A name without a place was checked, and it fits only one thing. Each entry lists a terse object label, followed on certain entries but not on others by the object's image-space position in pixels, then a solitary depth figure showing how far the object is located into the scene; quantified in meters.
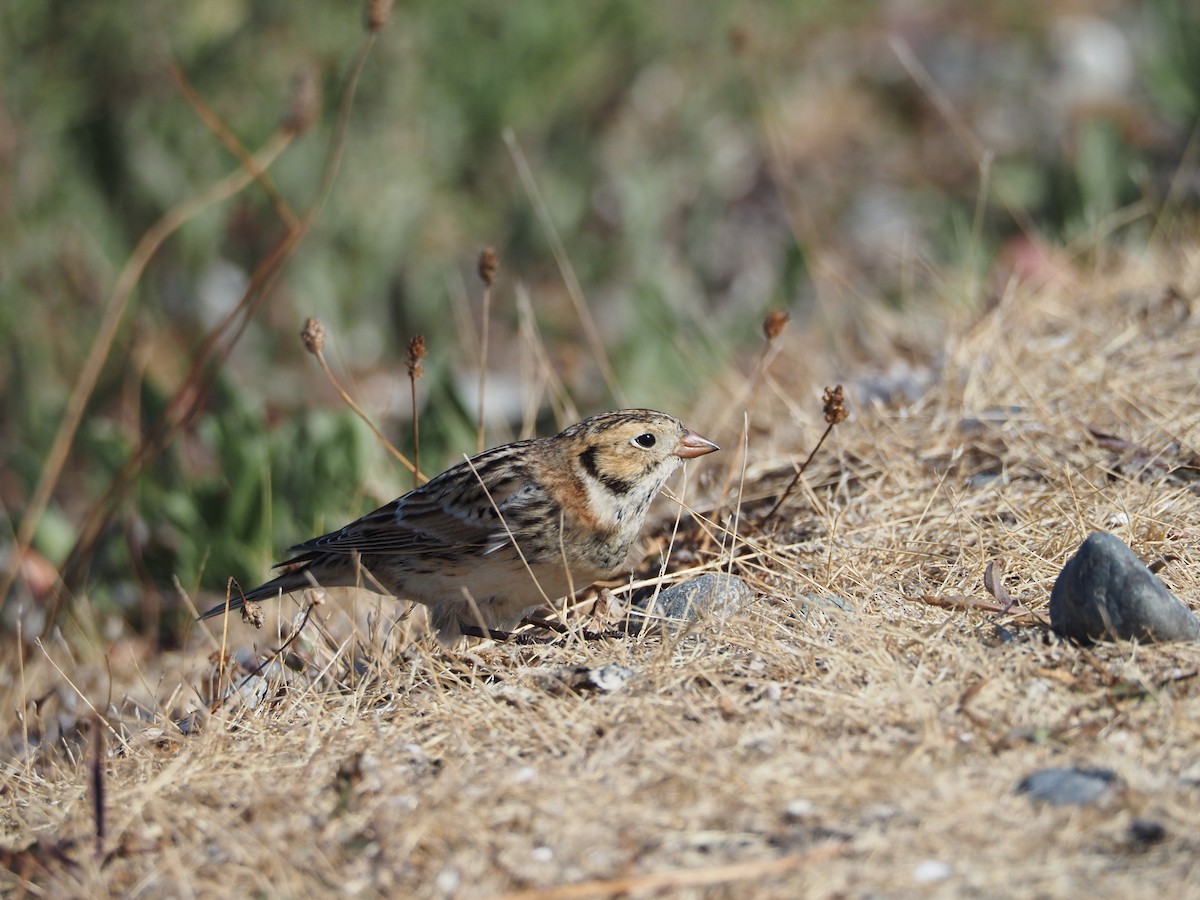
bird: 8.22
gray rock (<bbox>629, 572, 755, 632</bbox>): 7.45
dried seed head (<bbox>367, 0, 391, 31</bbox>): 8.87
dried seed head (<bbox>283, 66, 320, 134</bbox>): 9.27
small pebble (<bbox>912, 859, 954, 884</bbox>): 5.11
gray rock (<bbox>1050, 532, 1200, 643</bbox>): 6.37
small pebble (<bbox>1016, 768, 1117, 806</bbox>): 5.39
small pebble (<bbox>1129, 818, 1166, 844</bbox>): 5.17
